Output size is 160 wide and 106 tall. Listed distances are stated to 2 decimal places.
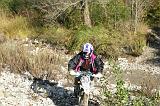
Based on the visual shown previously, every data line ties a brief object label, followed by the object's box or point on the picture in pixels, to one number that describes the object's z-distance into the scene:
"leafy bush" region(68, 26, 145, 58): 15.05
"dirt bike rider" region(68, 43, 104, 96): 9.82
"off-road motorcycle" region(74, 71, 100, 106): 9.76
